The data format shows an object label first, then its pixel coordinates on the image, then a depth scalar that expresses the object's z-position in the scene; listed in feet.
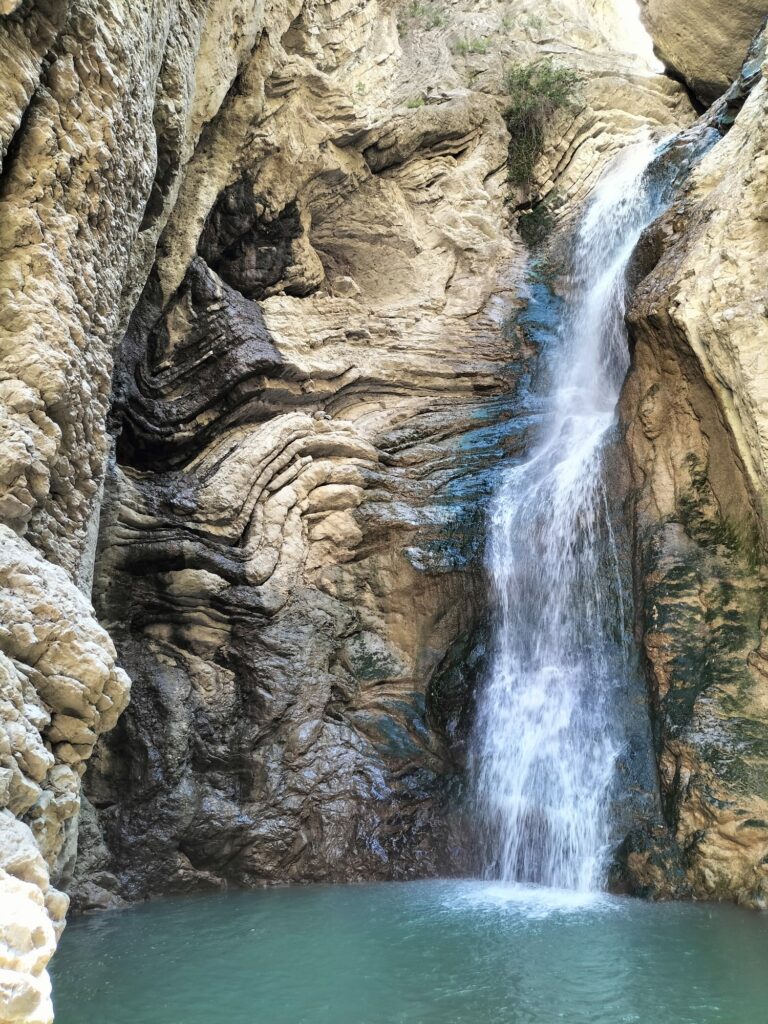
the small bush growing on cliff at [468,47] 51.49
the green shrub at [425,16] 53.42
